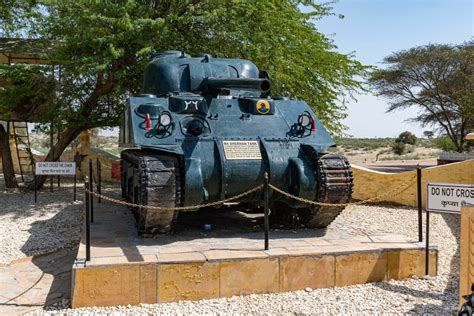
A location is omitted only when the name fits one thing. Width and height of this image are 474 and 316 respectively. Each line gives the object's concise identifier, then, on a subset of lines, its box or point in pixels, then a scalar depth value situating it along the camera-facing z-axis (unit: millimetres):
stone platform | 4781
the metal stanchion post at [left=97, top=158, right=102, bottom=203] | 8906
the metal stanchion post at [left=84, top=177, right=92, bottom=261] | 4800
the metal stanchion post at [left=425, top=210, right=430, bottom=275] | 5652
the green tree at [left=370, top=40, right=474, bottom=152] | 23375
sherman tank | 5695
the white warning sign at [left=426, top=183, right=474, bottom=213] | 4918
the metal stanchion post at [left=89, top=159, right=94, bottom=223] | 5643
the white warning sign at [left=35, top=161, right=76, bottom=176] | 10586
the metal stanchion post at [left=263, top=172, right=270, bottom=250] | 5285
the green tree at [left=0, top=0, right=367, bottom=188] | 10273
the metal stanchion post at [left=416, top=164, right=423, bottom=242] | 5617
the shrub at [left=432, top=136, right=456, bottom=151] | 40281
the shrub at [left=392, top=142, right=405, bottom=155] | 48219
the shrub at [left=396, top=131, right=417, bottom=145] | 58906
